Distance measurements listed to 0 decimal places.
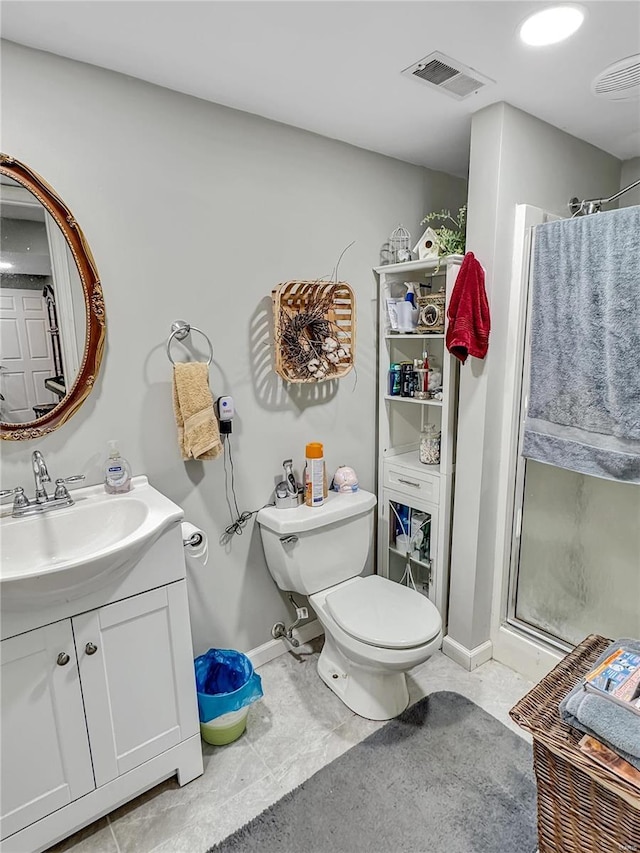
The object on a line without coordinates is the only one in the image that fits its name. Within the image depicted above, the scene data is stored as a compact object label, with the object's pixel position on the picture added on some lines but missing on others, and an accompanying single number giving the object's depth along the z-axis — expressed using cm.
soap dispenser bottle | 157
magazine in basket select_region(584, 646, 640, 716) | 110
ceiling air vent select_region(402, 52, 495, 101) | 145
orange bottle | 198
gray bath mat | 137
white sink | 112
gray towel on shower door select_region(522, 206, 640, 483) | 157
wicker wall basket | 190
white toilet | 167
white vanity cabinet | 122
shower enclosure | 187
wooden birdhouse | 204
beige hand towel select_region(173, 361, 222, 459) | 165
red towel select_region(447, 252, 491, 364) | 180
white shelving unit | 205
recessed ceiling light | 122
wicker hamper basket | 103
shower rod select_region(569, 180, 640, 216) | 182
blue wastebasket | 164
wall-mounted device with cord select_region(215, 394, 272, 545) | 180
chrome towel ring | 169
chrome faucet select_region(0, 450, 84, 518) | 140
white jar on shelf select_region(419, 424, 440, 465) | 217
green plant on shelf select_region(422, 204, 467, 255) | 198
